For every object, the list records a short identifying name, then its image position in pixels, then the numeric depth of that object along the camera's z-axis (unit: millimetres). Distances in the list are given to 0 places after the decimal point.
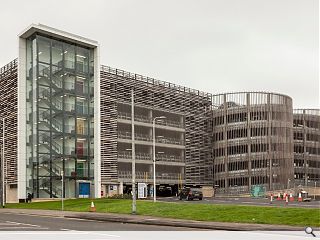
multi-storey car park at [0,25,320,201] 67688
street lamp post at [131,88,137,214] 32938
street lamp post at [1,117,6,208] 57259
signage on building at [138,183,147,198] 41344
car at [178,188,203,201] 58016
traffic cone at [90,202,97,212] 38719
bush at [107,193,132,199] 58212
